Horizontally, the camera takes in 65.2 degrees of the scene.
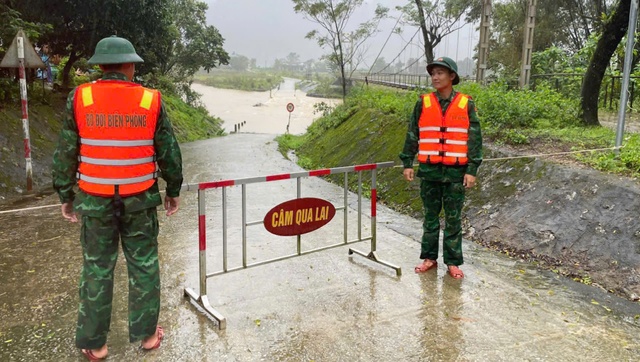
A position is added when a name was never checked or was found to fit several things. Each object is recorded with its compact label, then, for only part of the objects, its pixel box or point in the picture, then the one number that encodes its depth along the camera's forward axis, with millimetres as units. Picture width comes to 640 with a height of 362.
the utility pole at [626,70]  5742
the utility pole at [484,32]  12211
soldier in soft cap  4273
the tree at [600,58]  7781
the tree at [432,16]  23547
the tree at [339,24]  28438
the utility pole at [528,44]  12398
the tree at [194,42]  32000
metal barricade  3579
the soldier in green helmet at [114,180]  2809
